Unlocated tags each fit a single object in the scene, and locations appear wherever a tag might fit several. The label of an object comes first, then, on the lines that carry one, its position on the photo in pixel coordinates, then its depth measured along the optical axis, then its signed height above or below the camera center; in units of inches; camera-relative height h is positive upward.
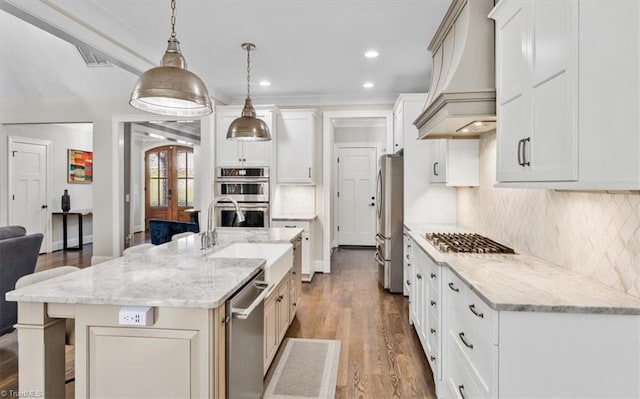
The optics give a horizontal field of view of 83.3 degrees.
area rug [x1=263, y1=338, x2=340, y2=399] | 94.9 -51.1
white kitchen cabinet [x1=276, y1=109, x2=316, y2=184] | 213.0 +29.7
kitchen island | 58.2 -24.1
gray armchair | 119.8 -23.8
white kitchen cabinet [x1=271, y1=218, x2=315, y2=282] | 202.4 -24.7
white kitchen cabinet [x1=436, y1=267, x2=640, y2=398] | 52.9 -23.9
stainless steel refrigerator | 179.9 -10.8
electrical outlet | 57.5 -19.2
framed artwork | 314.8 +26.6
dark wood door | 410.6 +15.8
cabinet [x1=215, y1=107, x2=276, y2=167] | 206.4 +28.2
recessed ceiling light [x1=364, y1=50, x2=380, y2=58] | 153.1 +61.7
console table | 293.4 -22.2
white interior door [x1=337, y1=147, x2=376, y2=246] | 316.8 +2.0
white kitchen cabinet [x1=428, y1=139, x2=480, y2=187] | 133.5 +12.7
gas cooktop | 96.4 -13.7
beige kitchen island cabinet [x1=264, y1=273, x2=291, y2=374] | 96.6 -36.4
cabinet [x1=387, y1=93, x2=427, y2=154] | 168.7 +40.9
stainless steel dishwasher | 64.4 -28.9
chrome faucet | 104.2 -12.2
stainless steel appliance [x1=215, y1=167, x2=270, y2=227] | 202.2 +1.1
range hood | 86.0 +30.4
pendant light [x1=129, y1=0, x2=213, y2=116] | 72.7 +23.2
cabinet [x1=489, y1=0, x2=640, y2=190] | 47.9 +15.3
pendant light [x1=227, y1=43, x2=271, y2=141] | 136.8 +25.8
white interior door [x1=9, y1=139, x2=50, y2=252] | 262.1 +6.8
